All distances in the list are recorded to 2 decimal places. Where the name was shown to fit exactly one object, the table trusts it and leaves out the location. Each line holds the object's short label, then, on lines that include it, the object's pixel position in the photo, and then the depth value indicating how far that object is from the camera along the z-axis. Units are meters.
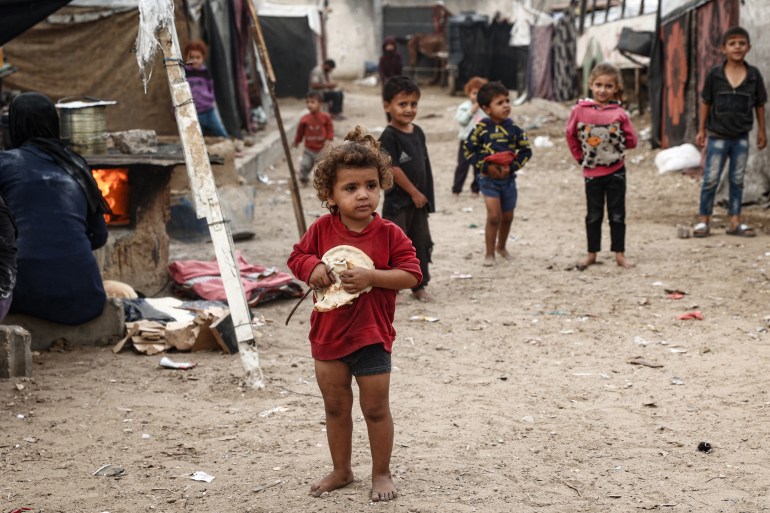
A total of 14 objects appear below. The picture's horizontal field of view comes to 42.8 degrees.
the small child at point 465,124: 11.30
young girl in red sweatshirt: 3.33
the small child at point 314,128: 12.72
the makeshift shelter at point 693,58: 9.56
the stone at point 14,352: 4.88
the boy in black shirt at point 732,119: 8.16
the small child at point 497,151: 7.62
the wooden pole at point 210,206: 4.97
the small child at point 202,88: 12.47
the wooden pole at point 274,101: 7.44
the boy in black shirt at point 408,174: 6.35
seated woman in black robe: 5.39
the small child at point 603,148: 7.27
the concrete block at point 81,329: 5.55
